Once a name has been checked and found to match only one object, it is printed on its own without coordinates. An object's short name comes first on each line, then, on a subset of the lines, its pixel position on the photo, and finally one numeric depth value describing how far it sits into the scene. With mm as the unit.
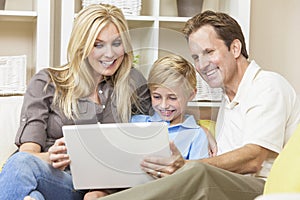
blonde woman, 2377
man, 1842
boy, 2268
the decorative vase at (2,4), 3134
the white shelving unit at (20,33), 3234
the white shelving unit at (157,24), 2391
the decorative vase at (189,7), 3246
